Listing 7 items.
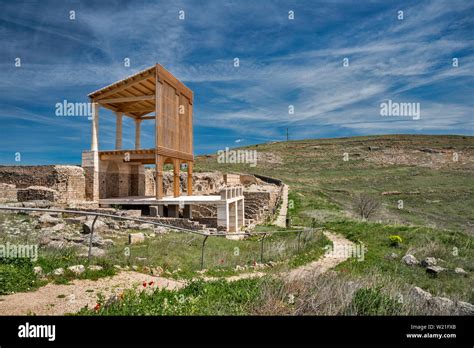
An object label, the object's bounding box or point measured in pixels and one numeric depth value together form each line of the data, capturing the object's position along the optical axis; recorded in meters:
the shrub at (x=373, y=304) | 5.85
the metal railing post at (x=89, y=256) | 7.97
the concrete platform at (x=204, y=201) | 20.63
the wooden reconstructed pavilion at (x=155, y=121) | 23.11
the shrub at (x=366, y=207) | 28.42
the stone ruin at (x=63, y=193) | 19.45
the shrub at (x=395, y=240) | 15.28
